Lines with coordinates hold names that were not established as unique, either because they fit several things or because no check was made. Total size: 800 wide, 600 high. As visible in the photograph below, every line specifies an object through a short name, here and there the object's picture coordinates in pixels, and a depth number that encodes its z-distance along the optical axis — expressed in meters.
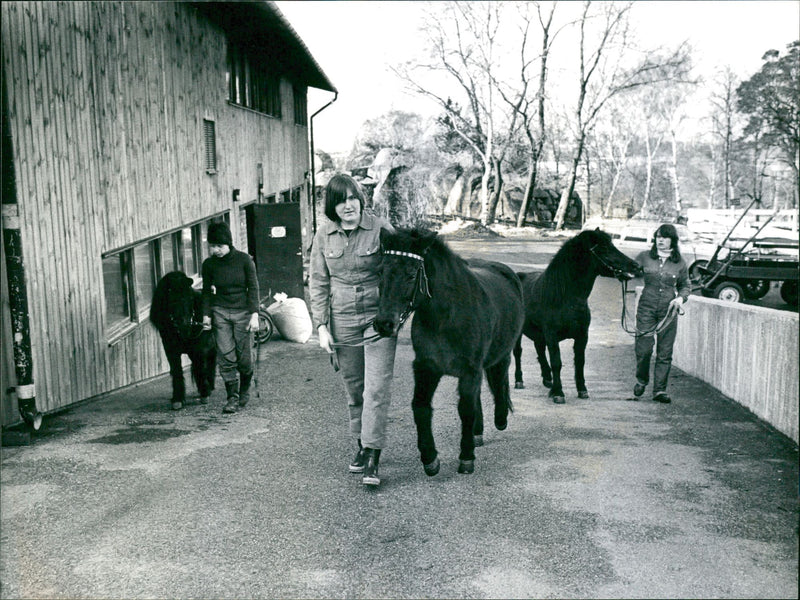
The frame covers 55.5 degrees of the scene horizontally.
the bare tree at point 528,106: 32.55
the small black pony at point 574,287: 7.18
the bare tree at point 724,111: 30.77
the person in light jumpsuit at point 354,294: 4.81
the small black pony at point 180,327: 6.94
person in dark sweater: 7.03
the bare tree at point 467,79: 29.61
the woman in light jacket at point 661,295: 7.34
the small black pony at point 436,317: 4.44
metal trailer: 15.88
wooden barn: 5.92
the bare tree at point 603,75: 28.89
